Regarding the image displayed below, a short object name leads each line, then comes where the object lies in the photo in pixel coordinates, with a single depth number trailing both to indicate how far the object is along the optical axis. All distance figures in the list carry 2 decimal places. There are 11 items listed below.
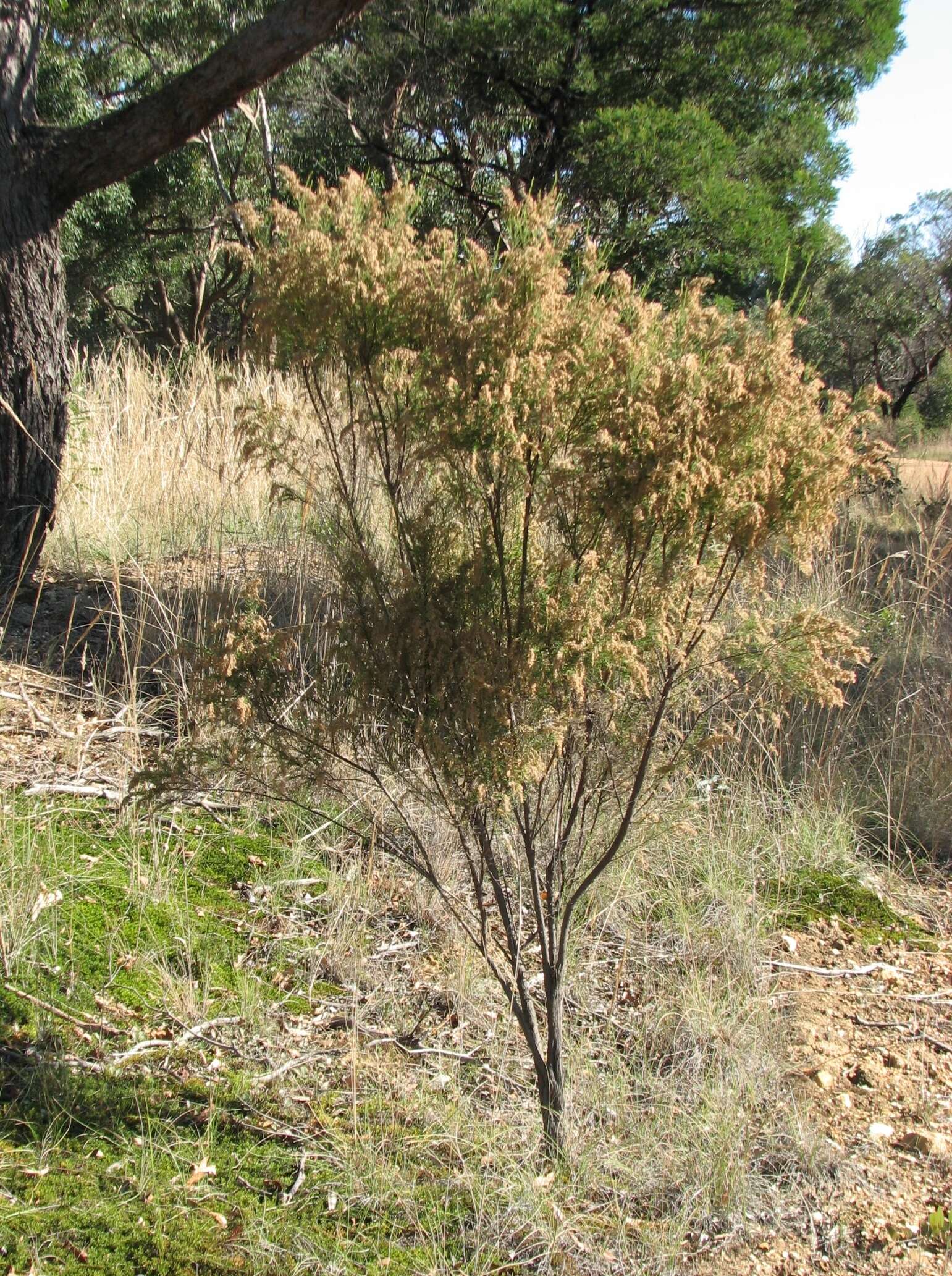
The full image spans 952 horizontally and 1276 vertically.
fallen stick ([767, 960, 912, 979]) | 3.82
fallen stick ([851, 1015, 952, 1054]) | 3.50
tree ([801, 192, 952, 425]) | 18.33
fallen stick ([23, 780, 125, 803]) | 3.82
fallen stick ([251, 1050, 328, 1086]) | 2.86
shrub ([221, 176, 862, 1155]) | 2.05
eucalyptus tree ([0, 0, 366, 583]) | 4.69
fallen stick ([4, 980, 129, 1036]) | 2.90
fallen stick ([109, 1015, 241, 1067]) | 2.84
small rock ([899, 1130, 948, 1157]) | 3.01
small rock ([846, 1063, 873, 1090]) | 3.28
